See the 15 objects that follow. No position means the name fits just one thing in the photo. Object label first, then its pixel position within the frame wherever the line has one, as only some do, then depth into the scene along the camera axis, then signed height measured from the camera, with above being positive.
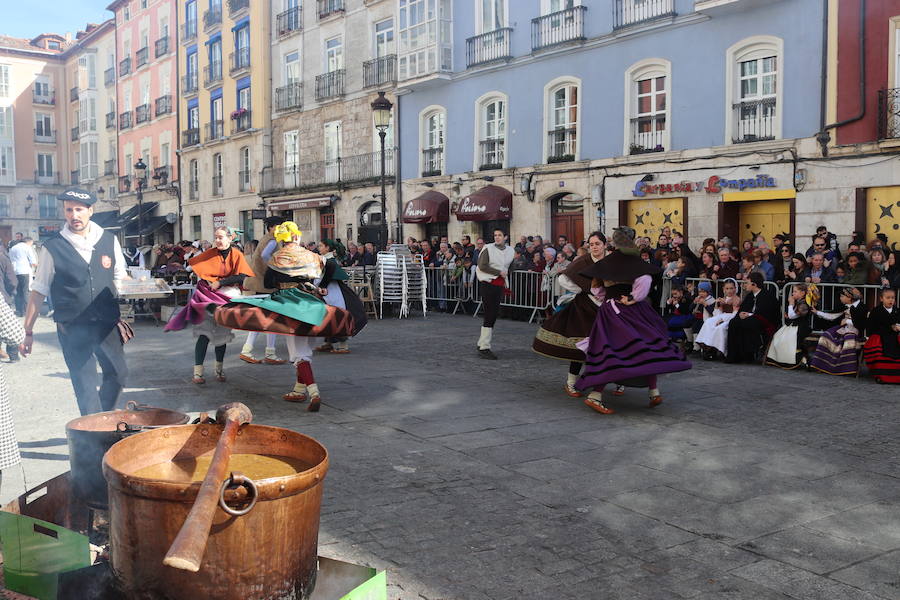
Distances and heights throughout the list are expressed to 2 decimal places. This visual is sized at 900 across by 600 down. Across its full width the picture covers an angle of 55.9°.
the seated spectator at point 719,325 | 11.30 -1.11
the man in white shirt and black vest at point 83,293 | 5.47 -0.28
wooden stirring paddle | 2.15 -0.72
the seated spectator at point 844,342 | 9.95 -1.20
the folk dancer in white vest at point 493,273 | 11.58 -0.39
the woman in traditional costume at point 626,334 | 7.65 -0.83
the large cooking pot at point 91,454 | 3.74 -0.92
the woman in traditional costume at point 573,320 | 8.22 -0.75
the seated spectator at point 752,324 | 11.03 -1.08
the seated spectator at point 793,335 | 10.62 -1.18
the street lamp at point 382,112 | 18.48 +2.95
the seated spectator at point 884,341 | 9.47 -1.14
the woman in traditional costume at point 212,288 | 8.93 -0.43
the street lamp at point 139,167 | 30.58 +2.96
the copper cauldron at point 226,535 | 2.41 -0.85
